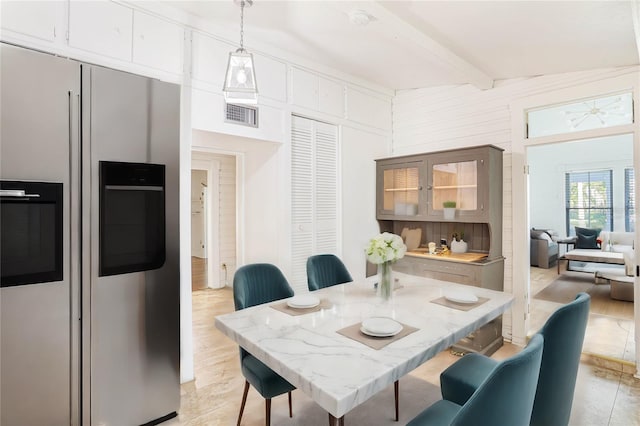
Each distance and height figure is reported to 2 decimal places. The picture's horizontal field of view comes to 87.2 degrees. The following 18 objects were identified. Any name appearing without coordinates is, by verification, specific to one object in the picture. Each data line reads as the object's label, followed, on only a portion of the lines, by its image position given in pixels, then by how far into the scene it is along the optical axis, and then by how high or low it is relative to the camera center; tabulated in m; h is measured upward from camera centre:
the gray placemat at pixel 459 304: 1.93 -0.53
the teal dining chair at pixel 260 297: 1.79 -0.56
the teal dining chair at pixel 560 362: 1.42 -0.65
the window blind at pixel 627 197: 6.60 +0.33
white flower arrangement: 2.08 -0.22
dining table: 1.17 -0.55
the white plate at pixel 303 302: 1.91 -0.51
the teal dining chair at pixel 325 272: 2.73 -0.49
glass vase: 2.12 -0.42
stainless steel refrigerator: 1.65 -0.16
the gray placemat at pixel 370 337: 1.44 -0.55
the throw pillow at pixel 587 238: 6.48 -0.46
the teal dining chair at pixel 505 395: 1.00 -0.55
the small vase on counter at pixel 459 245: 3.63 -0.33
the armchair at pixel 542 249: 6.90 -0.74
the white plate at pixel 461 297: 1.98 -0.50
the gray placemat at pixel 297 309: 1.87 -0.54
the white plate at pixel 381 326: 1.50 -0.52
